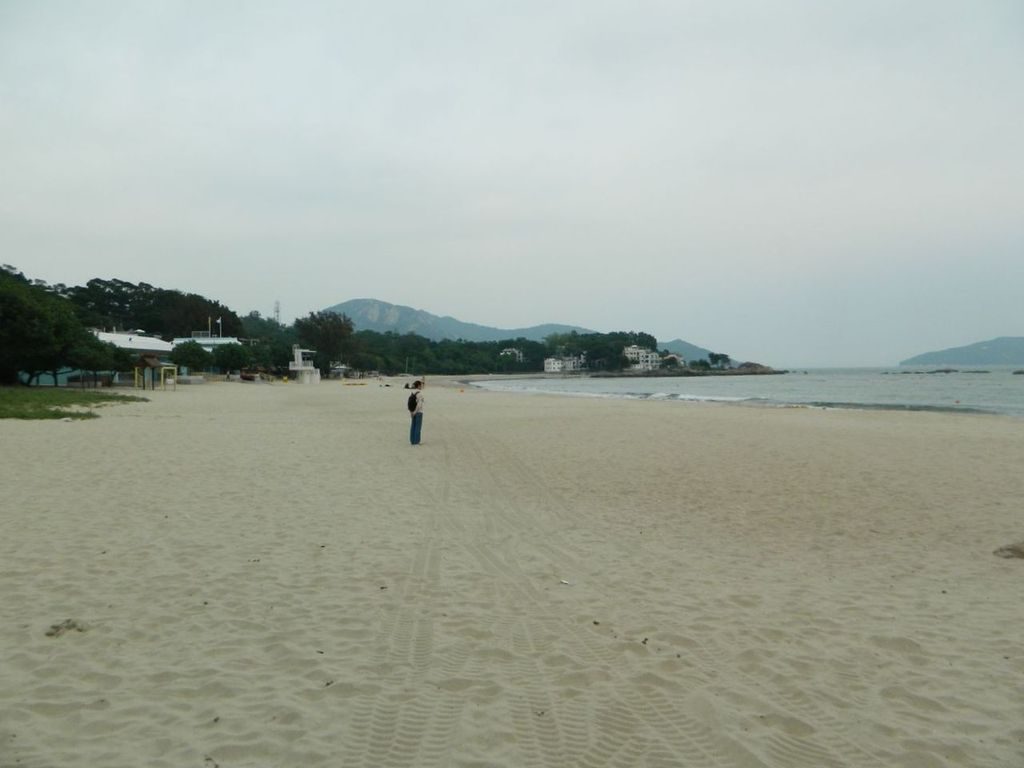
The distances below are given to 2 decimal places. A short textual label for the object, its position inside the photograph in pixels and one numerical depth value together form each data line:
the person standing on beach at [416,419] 15.71
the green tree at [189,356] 54.80
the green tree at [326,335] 93.25
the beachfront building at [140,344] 51.97
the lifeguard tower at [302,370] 70.69
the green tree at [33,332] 28.88
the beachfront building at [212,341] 74.53
